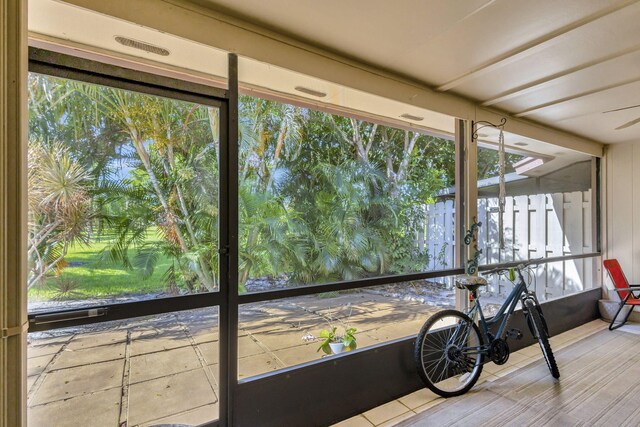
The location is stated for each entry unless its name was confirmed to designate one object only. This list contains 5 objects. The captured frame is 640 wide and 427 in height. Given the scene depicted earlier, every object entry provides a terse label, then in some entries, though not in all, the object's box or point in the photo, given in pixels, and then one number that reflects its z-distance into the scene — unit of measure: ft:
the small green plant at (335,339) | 8.18
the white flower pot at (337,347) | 8.23
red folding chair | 12.63
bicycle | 8.12
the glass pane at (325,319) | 7.46
